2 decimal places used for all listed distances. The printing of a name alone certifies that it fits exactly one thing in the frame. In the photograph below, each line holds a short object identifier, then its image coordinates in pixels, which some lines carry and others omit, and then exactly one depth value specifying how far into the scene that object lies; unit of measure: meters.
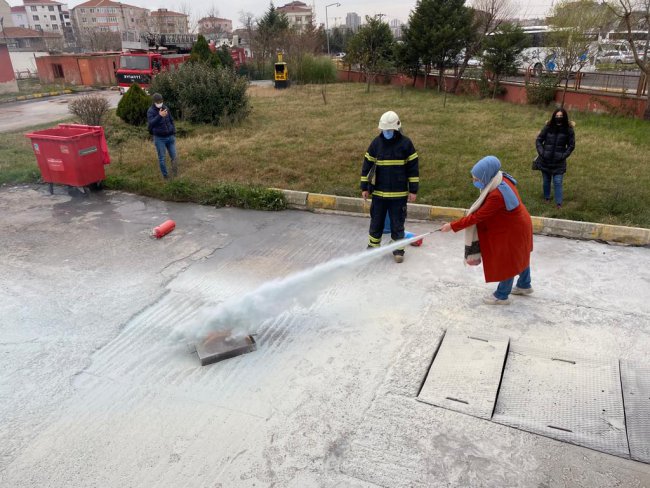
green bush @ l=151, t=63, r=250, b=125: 14.62
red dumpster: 8.27
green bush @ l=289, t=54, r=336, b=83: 28.73
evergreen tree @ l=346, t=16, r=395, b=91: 26.42
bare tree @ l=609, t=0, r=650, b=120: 14.30
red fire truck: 20.55
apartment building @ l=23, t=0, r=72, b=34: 108.50
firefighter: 5.36
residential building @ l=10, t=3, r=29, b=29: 107.30
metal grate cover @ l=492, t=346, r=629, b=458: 3.25
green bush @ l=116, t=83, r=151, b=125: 14.03
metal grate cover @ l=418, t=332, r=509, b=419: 3.54
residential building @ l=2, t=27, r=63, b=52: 72.81
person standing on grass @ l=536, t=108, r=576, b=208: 6.96
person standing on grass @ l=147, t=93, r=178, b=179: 8.69
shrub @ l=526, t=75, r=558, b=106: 17.64
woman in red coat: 4.25
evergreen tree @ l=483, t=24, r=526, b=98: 20.34
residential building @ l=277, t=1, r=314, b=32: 97.88
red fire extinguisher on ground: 6.77
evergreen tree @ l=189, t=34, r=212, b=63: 21.61
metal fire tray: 4.06
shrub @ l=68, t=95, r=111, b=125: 12.63
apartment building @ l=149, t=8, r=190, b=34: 51.91
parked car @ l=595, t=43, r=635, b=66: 18.42
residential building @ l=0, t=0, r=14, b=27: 75.64
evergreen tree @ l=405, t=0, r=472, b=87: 23.73
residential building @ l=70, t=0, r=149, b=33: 98.06
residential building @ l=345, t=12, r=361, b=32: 135.02
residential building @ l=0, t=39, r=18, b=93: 26.44
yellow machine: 26.33
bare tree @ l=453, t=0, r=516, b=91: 23.75
